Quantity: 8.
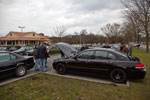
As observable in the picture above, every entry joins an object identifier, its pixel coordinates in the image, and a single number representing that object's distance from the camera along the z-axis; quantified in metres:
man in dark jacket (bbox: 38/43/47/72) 5.65
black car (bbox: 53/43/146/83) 3.85
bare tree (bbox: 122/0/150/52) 15.65
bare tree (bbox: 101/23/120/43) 42.16
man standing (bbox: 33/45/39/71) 6.01
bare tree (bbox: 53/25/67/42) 24.91
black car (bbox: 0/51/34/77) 4.31
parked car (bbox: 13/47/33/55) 14.84
